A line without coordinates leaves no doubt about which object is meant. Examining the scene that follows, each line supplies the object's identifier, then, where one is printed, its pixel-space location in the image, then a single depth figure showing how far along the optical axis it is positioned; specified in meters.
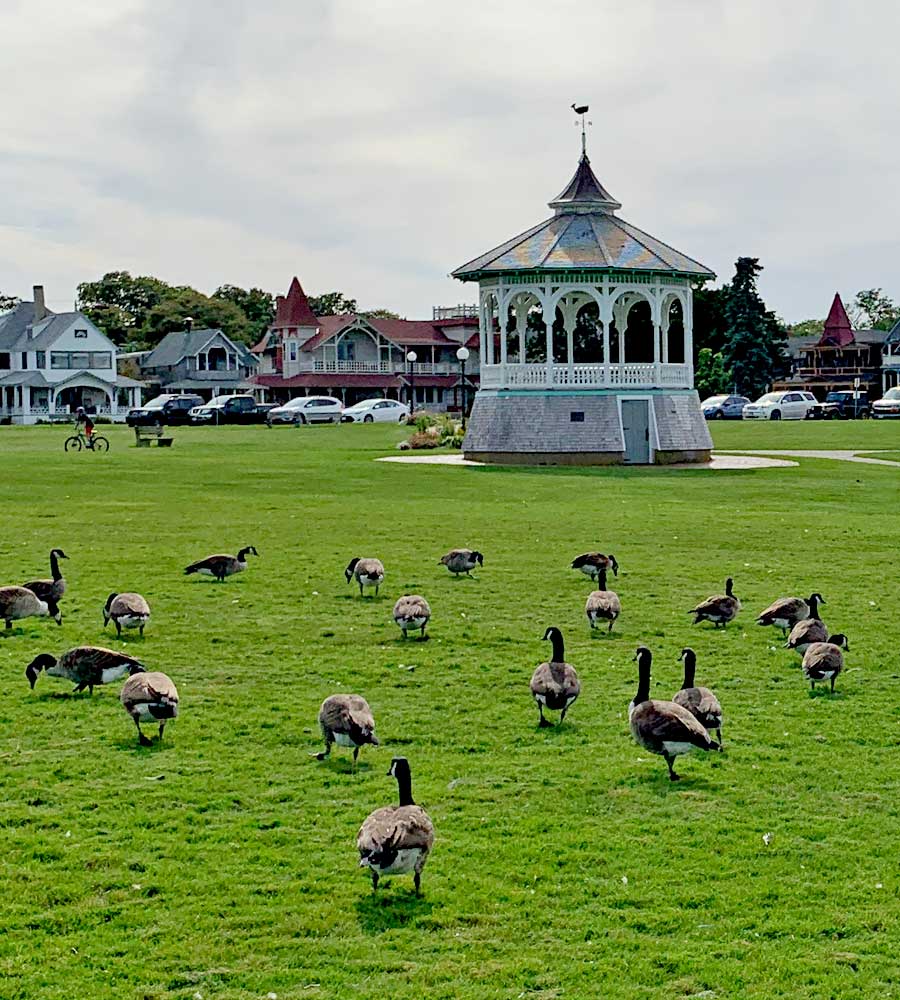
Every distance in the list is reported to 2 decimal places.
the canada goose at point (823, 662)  13.14
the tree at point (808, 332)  185.02
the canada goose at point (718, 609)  16.50
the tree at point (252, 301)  166.75
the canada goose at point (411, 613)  15.73
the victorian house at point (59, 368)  116.88
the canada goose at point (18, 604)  16.17
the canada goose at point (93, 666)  13.08
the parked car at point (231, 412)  90.50
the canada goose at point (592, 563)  19.56
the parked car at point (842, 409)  96.12
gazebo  47.16
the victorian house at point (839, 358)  139.62
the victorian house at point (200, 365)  136.50
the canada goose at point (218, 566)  20.02
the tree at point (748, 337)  114.50
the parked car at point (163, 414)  90.64
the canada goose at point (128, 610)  15.73
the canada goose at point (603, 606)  16.19
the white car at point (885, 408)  92.88
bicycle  57.85
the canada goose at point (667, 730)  10.49
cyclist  58.06
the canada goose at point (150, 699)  11.62
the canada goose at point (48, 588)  17.00
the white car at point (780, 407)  92.62
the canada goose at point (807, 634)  14.39
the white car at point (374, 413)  94.00
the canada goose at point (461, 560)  20.45
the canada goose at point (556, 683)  12.20
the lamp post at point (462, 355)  62.44
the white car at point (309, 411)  90.12
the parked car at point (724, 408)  95.12
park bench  60.06
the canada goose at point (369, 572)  18.62
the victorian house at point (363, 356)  121.88
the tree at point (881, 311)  197.75
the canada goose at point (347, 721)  10.91
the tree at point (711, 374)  117.62
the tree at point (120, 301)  157.93
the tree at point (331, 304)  165.12
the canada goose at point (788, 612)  15.58
